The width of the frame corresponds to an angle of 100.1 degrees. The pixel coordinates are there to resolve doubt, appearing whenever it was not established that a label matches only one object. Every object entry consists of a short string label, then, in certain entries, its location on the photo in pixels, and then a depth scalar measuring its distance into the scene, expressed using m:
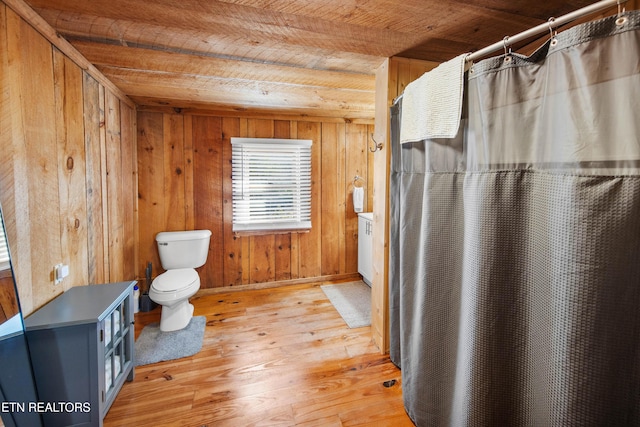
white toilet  2.26
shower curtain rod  0.82
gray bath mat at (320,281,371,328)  2.54
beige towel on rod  1.18
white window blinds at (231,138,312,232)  3.13
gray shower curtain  0.76
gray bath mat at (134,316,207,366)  2.02
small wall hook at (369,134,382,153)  1.98
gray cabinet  1.27
